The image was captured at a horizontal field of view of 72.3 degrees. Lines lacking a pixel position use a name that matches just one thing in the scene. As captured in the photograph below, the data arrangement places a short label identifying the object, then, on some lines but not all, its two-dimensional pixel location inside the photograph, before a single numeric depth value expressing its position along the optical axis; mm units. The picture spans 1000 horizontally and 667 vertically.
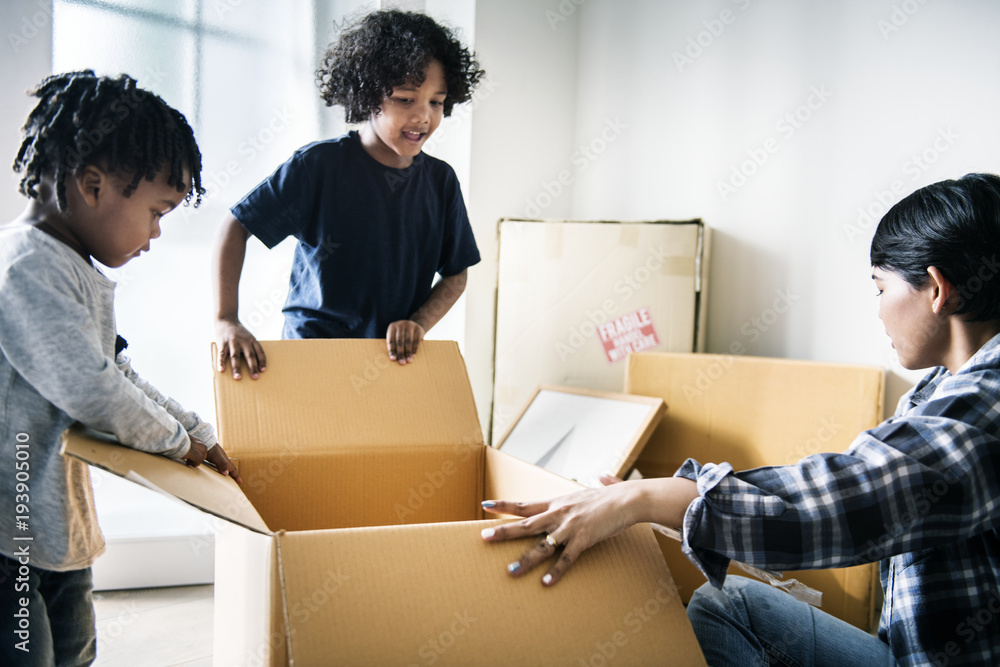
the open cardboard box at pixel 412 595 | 560
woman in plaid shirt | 585
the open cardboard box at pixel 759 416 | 1370
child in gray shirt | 635
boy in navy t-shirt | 1193
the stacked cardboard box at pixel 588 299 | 1720
